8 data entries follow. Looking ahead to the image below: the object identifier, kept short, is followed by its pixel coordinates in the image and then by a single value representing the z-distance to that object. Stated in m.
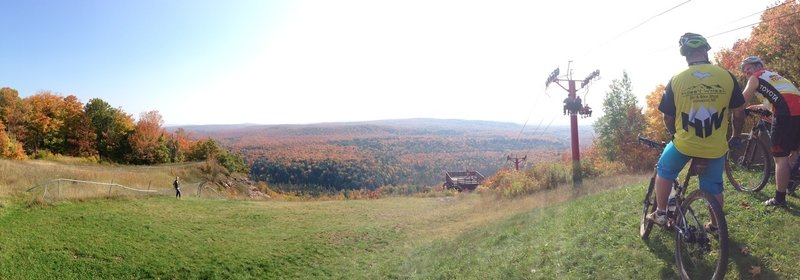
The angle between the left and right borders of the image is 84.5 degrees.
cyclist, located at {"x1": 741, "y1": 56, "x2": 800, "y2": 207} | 5.54
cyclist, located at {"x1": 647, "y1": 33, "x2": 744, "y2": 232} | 4.30
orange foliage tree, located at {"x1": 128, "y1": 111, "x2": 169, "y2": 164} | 55.84
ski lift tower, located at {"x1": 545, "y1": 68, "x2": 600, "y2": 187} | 27.72
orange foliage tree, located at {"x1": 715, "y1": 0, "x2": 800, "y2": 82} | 17.09
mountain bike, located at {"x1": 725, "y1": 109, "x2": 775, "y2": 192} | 6.53
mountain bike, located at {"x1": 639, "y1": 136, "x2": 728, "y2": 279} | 4.19
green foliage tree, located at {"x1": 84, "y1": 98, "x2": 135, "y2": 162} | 57.03
